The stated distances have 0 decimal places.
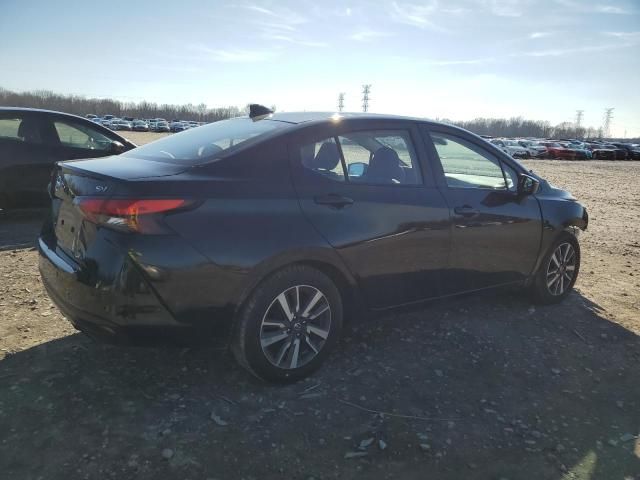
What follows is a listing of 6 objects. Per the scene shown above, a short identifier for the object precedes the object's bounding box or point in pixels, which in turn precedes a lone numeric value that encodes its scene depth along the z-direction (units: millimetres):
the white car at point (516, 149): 43681
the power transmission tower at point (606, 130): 162875
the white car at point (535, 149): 44625
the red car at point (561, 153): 44781
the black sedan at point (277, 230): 2670
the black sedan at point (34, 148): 6895
